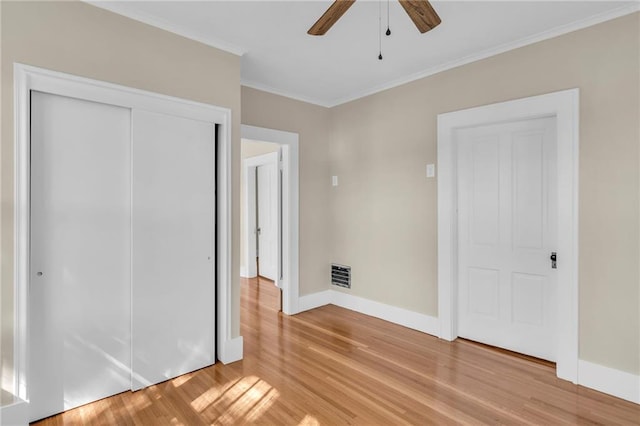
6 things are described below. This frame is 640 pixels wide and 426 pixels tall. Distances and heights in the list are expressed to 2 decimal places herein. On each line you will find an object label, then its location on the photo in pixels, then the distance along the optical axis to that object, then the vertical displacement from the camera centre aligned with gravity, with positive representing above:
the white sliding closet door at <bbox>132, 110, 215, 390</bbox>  2.54 -0.26
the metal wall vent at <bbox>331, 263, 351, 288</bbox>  4.50 -0.83
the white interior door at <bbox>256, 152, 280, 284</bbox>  5.98 -0.13
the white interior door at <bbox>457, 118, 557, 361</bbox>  2.95 -0.20
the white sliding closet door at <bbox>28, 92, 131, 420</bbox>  2.17 -0.27
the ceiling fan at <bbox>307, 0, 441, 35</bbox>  1.56 +0.97
